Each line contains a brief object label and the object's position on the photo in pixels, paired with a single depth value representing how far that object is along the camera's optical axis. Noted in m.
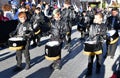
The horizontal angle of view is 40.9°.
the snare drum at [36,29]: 6.18
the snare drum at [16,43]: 4.07
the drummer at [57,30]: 4.60
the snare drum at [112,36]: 4.65
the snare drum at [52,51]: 3.87
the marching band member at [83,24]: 7.58
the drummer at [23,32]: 4.37
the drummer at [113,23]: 5.28
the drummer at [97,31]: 4.07
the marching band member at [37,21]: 6.30
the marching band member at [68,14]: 6.07
